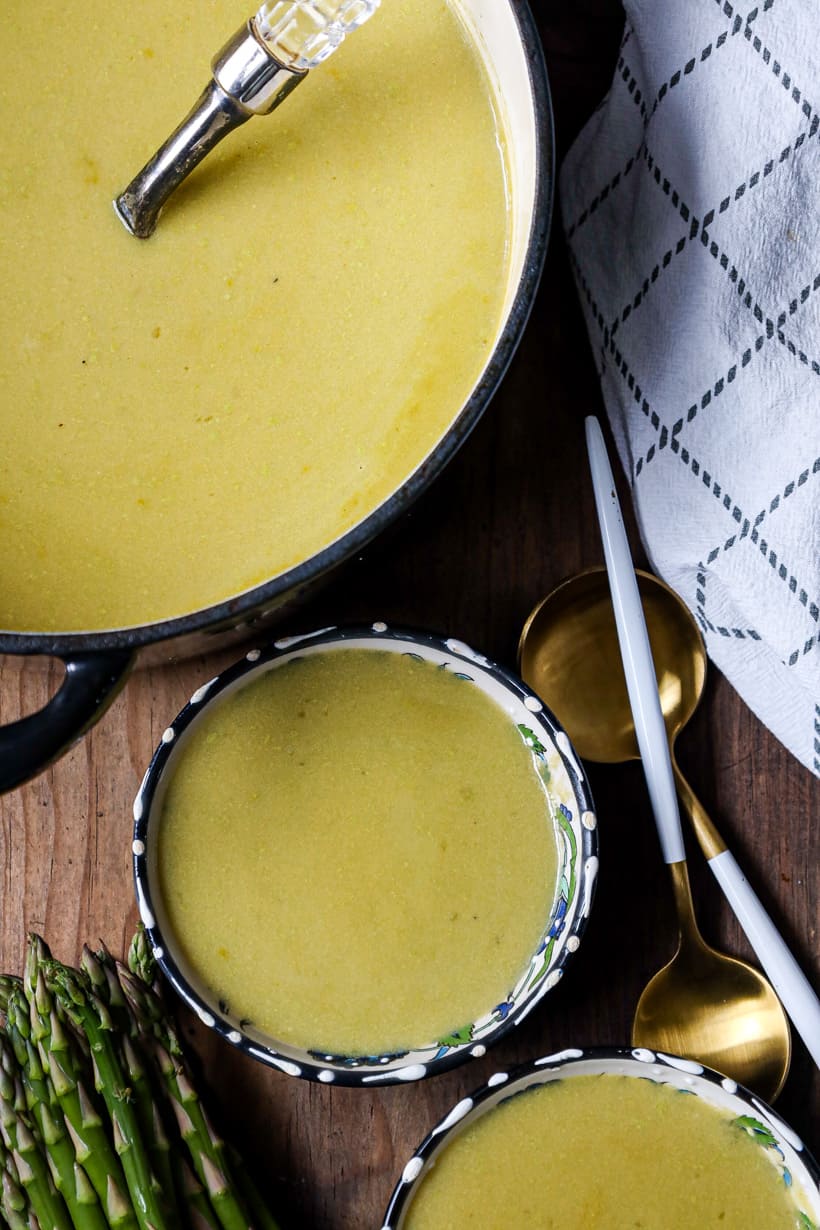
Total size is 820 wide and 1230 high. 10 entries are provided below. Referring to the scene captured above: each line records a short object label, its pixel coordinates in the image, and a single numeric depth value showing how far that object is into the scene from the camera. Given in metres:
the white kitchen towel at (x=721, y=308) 0.85
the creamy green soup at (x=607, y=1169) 0.90
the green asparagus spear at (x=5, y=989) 0.92
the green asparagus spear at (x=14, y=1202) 0.91
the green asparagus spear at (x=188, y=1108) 0.90
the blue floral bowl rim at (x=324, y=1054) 0.88
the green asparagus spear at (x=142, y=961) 0.92
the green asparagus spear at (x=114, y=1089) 0.90
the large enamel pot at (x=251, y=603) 0.82
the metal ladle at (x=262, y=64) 0.82
